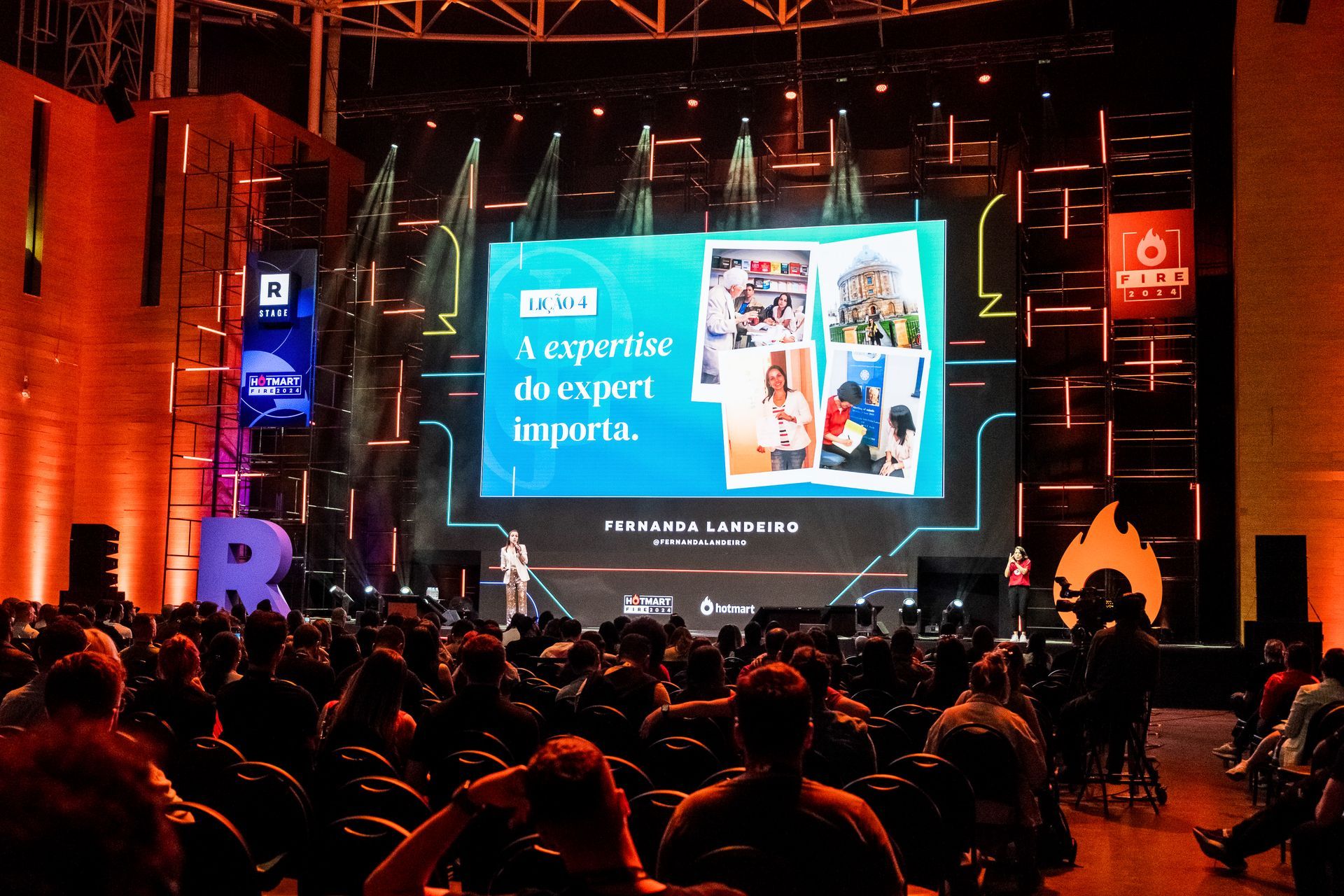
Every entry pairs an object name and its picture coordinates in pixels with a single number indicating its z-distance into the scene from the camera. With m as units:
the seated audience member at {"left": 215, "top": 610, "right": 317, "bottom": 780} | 4.33
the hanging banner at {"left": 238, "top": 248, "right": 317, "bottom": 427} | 16.81
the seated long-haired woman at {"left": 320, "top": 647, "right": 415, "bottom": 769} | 4.23
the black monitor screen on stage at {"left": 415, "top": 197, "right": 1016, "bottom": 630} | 15.27
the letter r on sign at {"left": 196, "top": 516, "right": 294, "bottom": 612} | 16.08
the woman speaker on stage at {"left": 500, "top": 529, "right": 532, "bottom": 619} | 16.55
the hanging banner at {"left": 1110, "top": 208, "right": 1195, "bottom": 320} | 15.39
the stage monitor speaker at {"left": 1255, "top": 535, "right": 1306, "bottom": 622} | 12.85
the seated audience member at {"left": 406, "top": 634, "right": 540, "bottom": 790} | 4.09
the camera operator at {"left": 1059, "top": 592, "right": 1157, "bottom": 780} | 7.46
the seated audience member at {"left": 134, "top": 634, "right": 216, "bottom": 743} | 4.59
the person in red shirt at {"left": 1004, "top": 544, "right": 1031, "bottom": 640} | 14.54
